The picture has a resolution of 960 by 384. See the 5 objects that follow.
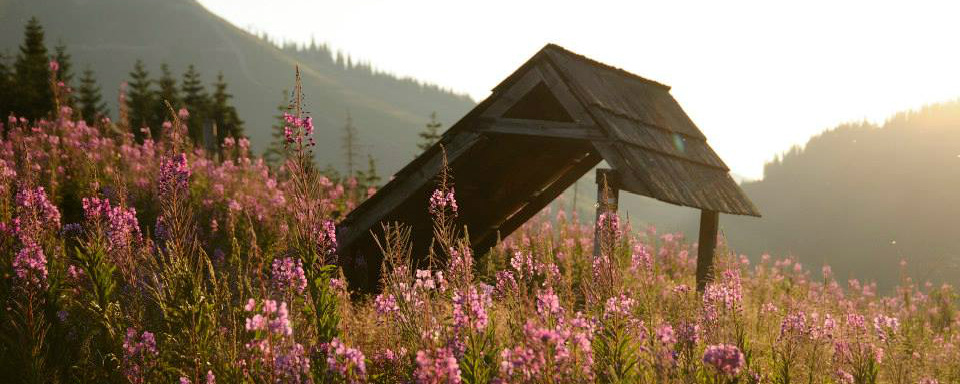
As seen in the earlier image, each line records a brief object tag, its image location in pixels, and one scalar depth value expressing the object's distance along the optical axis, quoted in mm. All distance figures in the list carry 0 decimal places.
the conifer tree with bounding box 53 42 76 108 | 41056
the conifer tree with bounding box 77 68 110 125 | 41125
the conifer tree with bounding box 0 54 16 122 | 26797
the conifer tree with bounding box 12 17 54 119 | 27578
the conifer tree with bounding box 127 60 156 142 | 36350
